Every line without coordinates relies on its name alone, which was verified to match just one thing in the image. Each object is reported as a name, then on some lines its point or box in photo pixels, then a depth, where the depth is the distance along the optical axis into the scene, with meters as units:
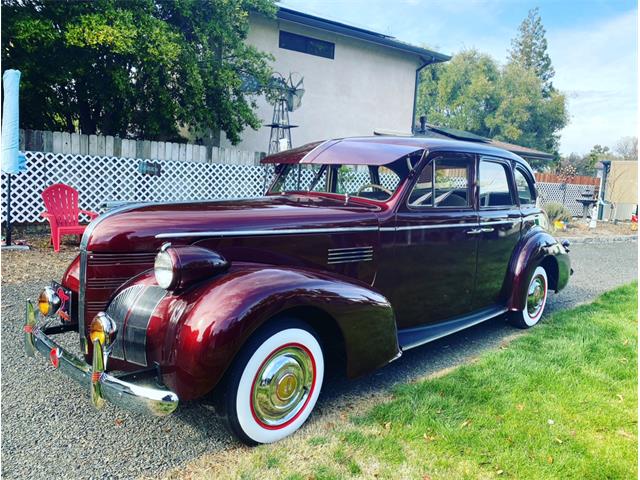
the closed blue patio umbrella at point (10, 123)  6.29
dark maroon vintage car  2.33
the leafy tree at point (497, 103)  31.67
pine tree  41.34
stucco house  13.13
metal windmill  11.98
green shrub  14.16
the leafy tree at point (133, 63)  7.67
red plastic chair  6.71
